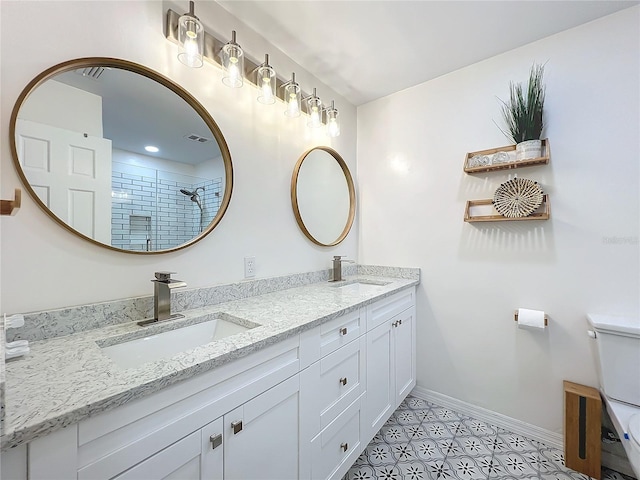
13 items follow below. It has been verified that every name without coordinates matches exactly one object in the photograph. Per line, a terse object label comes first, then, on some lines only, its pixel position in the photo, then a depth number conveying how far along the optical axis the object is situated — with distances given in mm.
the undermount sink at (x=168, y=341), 941
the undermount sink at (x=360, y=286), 1774
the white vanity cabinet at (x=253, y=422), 575
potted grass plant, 1560
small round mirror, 1871
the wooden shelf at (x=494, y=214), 1573
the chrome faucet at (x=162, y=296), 1063
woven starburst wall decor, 1586
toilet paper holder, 1593
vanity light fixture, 1201
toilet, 1277
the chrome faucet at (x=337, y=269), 2043
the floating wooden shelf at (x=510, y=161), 1561
